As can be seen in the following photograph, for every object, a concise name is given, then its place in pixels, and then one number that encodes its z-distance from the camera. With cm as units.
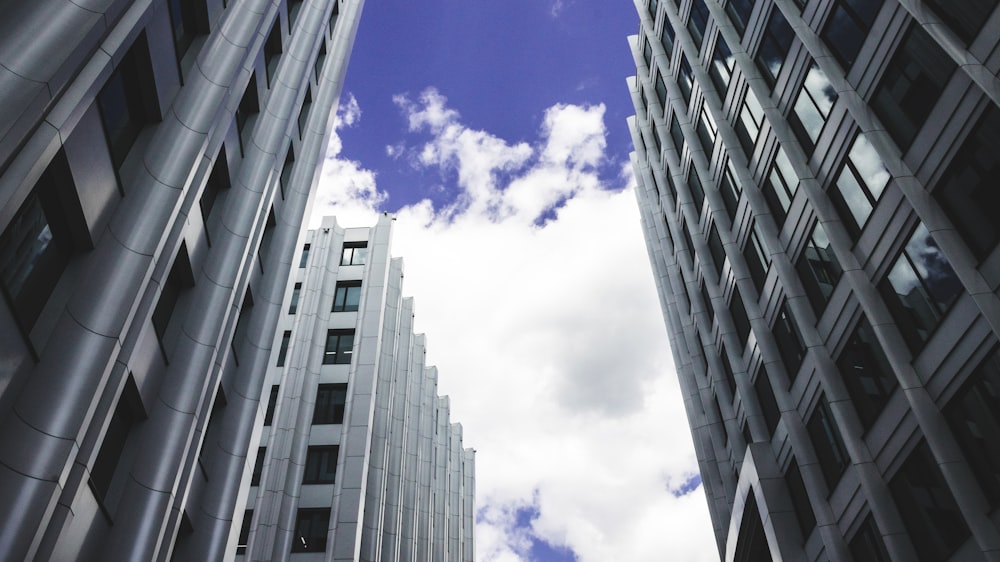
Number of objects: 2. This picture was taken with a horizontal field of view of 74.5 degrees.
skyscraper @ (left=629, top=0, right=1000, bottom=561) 1466
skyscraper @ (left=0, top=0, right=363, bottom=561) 1005
